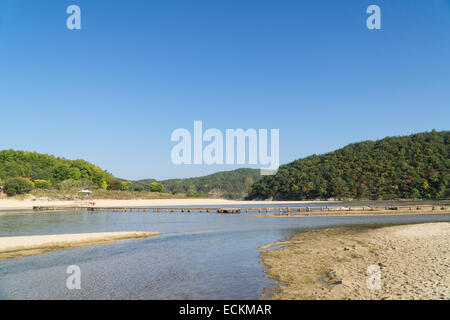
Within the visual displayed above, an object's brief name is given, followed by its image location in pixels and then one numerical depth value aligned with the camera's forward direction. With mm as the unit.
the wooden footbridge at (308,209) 58628
